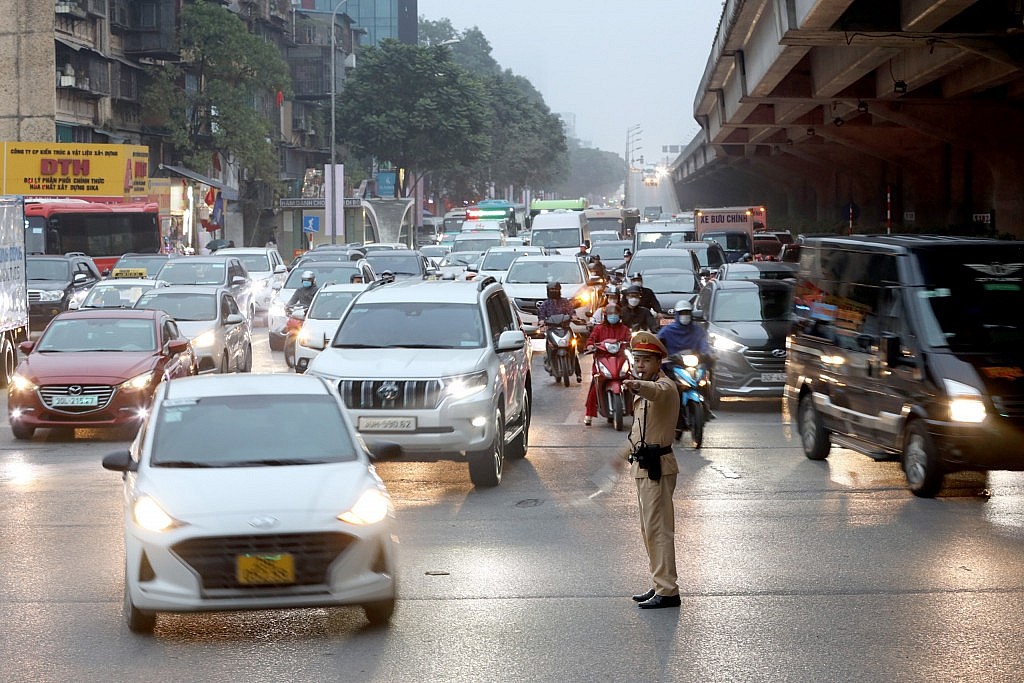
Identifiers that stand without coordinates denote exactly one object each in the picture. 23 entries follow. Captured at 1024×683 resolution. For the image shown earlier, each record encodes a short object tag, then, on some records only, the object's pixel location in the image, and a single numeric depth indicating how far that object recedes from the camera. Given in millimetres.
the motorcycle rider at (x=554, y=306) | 23938
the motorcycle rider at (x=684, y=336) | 16797
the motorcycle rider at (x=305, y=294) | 28747
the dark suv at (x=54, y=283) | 33594
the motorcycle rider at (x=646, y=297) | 20672
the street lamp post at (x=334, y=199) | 65312
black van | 12359
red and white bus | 43062
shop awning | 68938
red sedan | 17391
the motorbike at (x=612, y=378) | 17906
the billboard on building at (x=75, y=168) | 50625
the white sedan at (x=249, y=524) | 8133
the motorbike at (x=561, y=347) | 23625
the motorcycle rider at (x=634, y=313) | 19234
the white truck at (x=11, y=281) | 23922
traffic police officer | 8977
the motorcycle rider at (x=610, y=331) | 18125
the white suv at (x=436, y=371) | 13484
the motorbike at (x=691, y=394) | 16219
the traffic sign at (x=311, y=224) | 70875
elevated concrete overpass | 25359
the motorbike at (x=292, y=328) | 26781
